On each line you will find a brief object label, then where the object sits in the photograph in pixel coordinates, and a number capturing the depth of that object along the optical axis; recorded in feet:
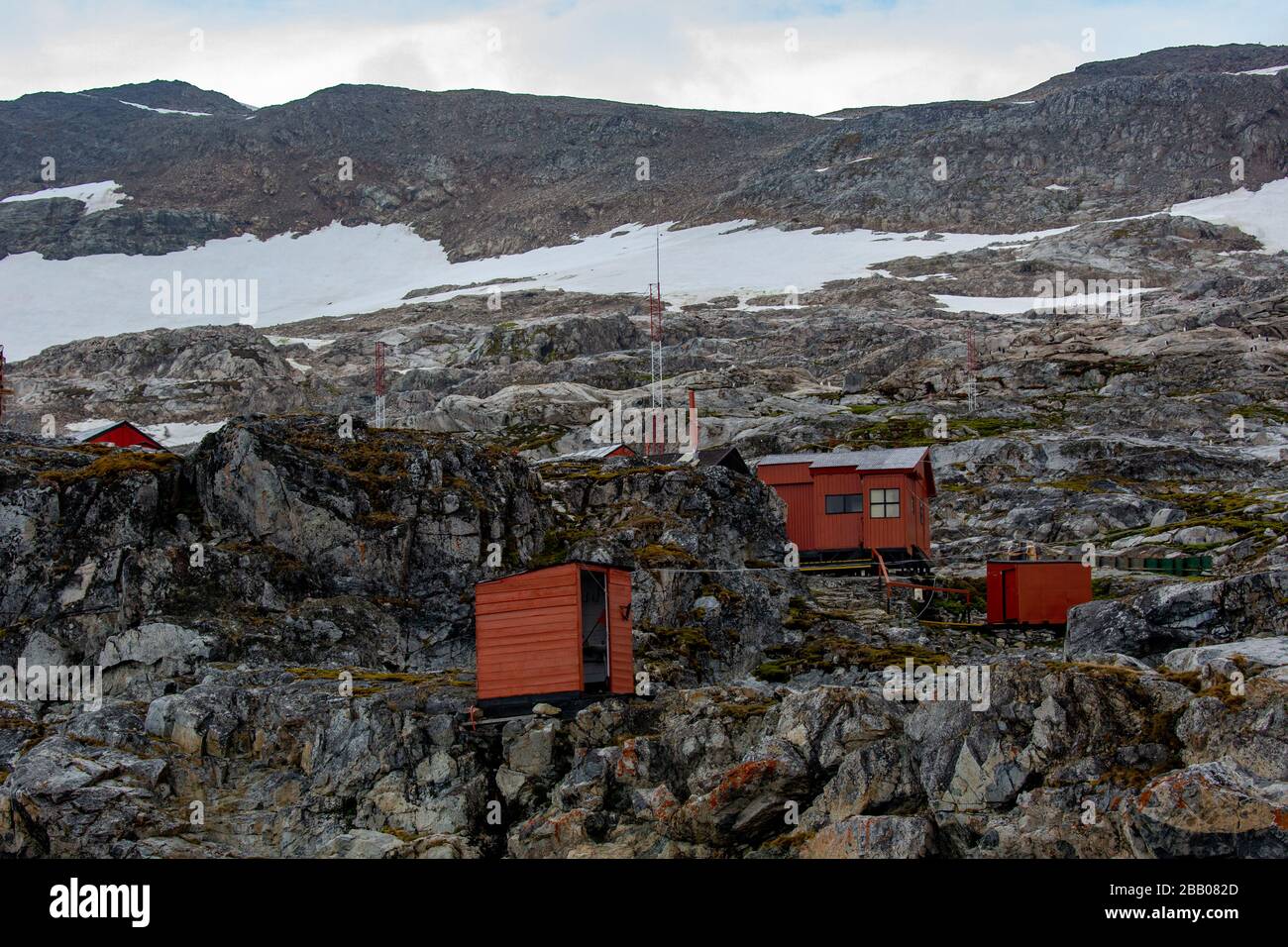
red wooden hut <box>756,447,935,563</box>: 170.30
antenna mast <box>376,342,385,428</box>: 275.61
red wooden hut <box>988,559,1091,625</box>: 145.38
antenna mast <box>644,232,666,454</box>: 231.09
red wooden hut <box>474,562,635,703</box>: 113.70
